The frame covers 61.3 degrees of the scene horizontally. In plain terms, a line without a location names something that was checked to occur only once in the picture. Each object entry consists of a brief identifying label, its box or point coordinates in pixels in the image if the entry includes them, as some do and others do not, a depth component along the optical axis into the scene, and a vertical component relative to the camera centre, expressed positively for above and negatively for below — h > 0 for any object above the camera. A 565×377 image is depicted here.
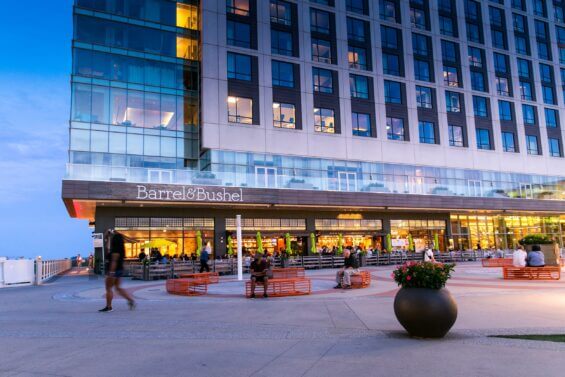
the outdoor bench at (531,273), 19.84 -1.48
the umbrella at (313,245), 36.25 -0.03
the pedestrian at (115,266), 12.01 -0.36
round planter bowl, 8.18 -1.22
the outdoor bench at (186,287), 17.11 -1.35
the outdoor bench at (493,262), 27.67 -1.34
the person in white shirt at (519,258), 20.89 -0.87
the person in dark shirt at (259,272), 15.75 -0.83
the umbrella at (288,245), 33.01 +0.07
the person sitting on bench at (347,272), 18.27 -1.10
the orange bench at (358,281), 18.48 -1.43
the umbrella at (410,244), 42.75 -0.19
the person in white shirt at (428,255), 25.73 -0.73
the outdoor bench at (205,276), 19.10 -1.13
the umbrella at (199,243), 31.31 +0.36
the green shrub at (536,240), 24.61 -0.13
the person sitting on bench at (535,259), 20.20 -0.90
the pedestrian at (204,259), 24.38 -0.52
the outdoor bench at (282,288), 16.14 -1.47
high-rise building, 34.62 +10.54
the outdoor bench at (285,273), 20.59 -1.17
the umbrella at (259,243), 31.49 +0.27
